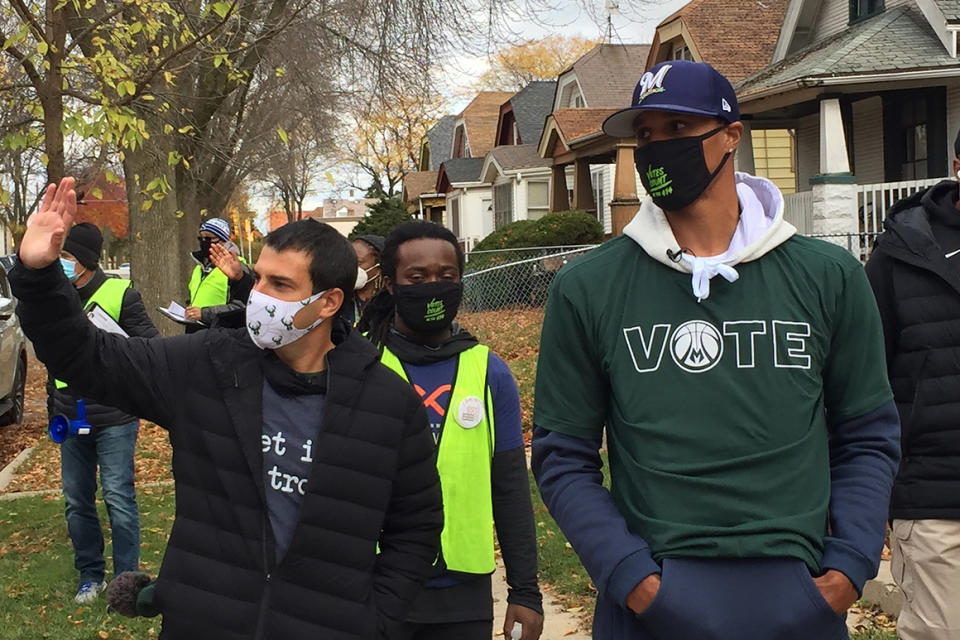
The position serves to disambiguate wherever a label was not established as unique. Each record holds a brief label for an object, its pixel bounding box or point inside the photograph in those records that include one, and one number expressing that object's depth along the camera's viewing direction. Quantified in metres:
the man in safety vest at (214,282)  8.59
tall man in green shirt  2.40
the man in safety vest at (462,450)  3.40
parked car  12.56
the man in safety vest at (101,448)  6.33
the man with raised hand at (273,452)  2.75
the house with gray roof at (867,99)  16.50
